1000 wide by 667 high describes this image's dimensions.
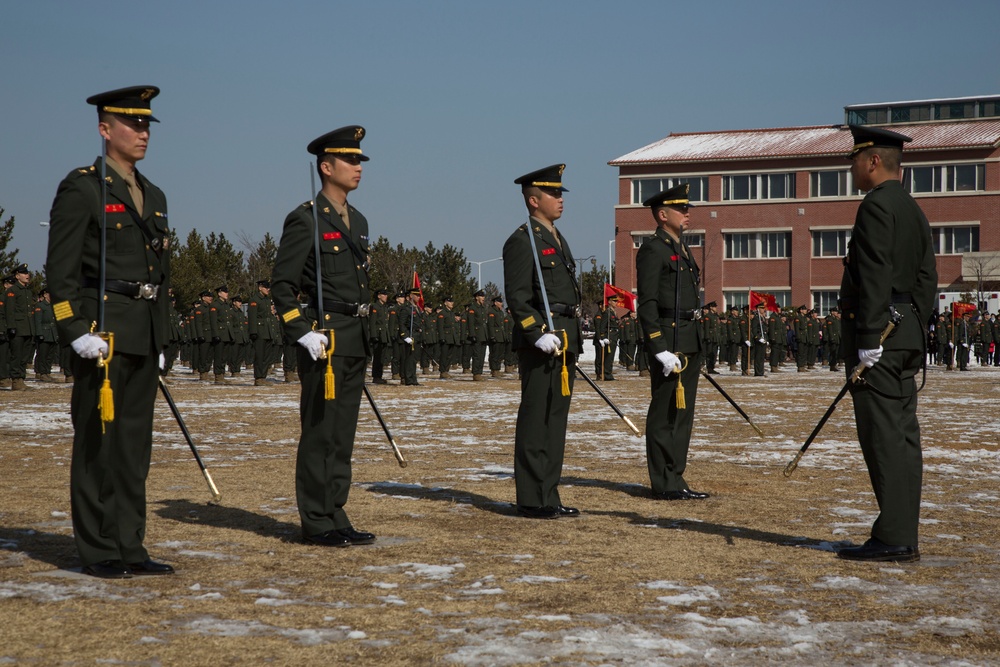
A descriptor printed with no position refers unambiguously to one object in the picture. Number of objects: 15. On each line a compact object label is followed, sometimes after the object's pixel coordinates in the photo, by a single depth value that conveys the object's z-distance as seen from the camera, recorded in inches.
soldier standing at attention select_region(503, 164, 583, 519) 293.0
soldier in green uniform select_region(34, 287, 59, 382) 953.5
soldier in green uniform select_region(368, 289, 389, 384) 973.8
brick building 2501.2
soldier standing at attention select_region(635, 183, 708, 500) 326.3
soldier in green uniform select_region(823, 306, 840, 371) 1474.9
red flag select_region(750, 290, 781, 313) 1486.5
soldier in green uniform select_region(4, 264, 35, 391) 851.4
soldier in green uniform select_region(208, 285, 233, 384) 1000.2
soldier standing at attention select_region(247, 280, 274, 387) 948.0
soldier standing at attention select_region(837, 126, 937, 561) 230.4
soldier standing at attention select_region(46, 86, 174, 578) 209.9
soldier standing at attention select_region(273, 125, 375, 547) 249.4
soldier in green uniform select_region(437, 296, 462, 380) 1168.2
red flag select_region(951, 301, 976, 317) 1569.9
